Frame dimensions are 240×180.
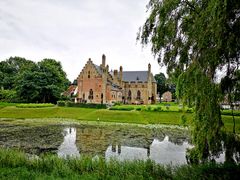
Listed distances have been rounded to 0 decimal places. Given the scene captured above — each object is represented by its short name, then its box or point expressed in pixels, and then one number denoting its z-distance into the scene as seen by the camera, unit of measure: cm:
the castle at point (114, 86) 5169
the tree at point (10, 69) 6544
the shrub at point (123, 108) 3619
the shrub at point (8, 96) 5012
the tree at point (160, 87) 8629
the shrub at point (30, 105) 3803
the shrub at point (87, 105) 3903
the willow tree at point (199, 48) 576
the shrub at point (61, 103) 4081
